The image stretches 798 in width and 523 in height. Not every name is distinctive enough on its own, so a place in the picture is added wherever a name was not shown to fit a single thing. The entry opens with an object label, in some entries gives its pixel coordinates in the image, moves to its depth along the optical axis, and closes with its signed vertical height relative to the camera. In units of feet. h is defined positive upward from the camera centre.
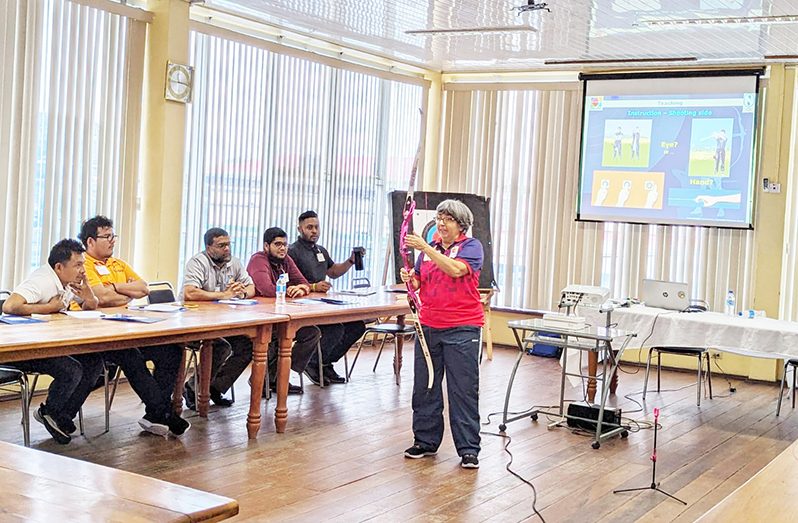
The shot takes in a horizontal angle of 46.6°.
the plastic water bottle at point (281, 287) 19.80 -1.45
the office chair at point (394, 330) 24.58 -2.79
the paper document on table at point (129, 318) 15.97 -1.86
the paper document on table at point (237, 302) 19.63 -1.80
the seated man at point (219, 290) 19.90 -1.63
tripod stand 15.33 -4.13
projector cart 18.61 -2.26
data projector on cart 21.01 -1.40
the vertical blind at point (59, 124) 20.07 +1.91
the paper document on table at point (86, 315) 16.02 -1.85
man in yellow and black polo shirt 17.16 -2.67
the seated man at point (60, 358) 15.85 -2.61
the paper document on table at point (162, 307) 17.70 -1.82
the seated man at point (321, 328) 23.76 -2.68
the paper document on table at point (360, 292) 22.84 -1.70
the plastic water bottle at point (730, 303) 24.57 -1.58
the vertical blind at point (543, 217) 29.30 +0.53
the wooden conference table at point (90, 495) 6.79 -2.21
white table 19.84 -1.97
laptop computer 22.38 -1.33
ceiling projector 20.83 +5.13
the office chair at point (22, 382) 15.28 -2.94
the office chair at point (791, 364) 21.22 -2.70
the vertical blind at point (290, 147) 24.88 +2.19
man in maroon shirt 21.43 -1.47
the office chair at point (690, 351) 22.93 -2.73
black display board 27.81 +0.35
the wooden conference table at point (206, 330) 13.62 -1.93
